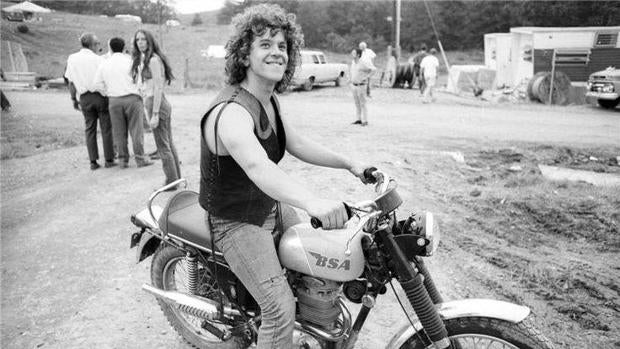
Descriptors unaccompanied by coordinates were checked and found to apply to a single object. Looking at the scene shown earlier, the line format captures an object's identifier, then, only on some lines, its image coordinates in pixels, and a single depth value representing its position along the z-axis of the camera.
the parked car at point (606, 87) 15.64
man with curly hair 2.24
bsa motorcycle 2.20
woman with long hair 6.24
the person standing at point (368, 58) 11.55
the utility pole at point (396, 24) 24.66
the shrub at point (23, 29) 33.17
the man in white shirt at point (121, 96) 7.07
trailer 18.53
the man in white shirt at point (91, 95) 7.41
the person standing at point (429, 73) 16.84
